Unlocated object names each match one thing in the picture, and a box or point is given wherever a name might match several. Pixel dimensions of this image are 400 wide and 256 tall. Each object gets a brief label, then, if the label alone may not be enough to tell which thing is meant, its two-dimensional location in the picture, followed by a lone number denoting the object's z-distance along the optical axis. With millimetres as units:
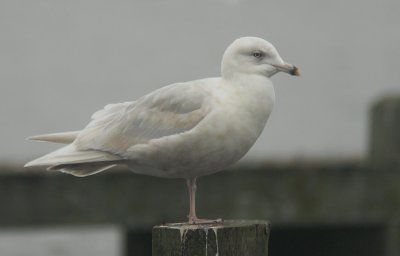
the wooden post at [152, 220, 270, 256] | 10312
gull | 10930
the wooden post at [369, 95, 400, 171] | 19516
